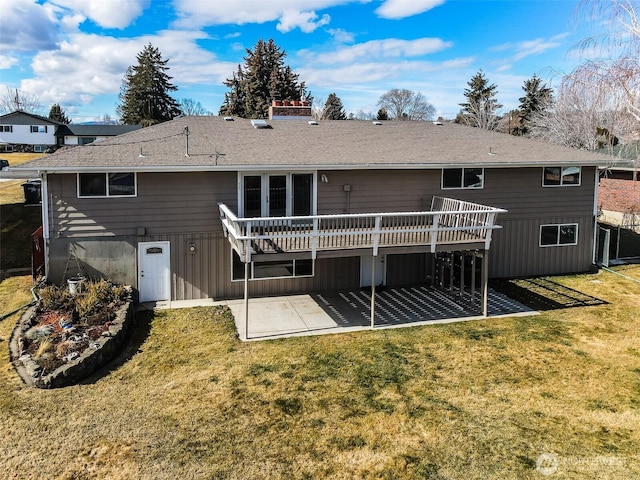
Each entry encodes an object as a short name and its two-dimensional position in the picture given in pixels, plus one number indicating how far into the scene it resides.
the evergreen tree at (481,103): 48.84
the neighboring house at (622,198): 22.39
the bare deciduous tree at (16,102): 85.12
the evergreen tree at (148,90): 51.28
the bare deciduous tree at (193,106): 79.44
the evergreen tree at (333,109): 51.72
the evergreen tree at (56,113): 68.88
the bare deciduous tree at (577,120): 13.89
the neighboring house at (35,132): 54.66
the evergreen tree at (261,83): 43.06
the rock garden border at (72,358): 8.29
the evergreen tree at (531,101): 43.88
